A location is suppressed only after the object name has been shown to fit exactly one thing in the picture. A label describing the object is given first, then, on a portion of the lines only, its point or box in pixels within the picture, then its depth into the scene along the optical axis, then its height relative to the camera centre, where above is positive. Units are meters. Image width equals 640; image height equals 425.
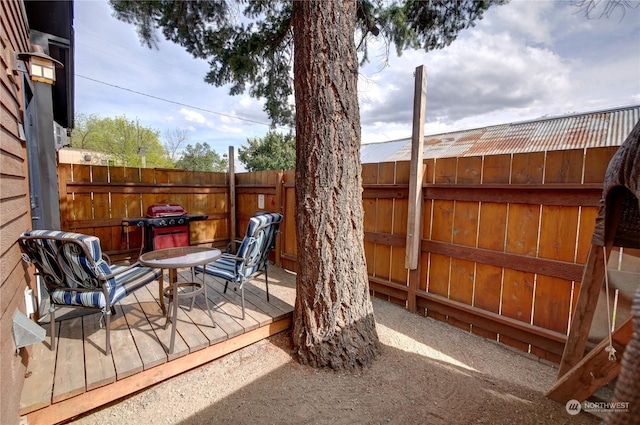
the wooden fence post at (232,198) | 5.67 -0.19
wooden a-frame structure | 1.45 -0.54
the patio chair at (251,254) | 2.51 -0.64
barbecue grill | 4.19 -0.63
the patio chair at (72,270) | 1.79 -0.60
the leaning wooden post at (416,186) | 2.78 +0.08
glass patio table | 2.11 -0.64
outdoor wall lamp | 2.28 +1.07
